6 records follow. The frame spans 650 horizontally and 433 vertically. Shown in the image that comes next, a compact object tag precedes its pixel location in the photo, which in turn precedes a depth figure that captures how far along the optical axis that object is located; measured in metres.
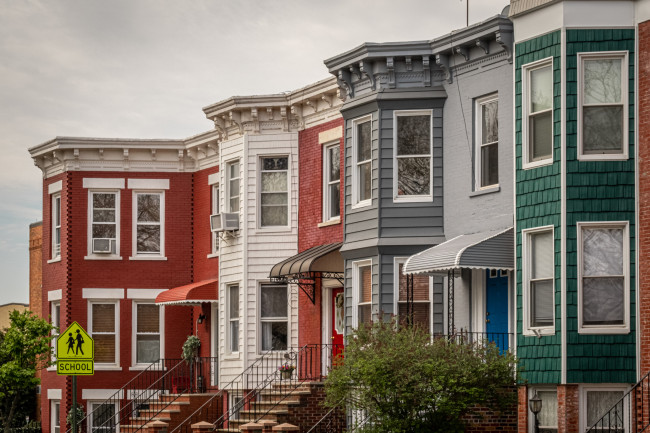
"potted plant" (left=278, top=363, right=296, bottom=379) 28.78
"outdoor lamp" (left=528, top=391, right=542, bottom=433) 21.02
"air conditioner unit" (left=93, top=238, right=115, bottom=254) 36.34
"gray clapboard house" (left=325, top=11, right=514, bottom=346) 23.83
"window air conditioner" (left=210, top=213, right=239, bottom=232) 32.25
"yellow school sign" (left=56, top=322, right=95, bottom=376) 21.80
